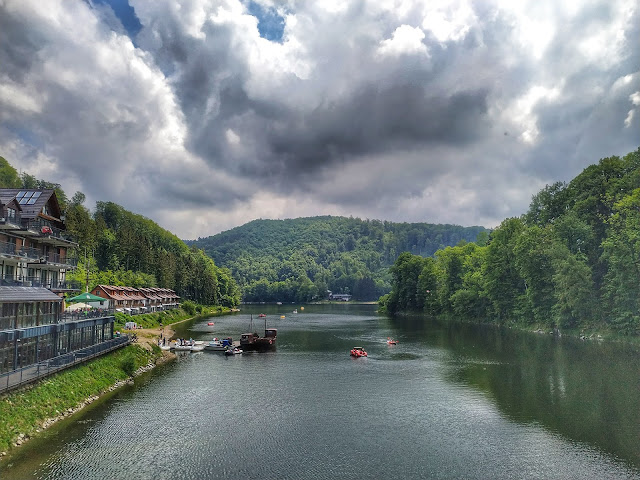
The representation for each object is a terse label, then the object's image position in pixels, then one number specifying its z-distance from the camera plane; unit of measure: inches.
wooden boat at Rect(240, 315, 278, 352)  2832.2
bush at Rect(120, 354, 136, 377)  1850.3
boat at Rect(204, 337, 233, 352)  2827.3
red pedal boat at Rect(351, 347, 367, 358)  2518.5
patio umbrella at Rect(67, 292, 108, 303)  2039.9
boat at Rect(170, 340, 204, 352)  2795.3
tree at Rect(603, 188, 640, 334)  2618.1
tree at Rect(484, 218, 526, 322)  4220.0
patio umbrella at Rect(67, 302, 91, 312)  2175.8
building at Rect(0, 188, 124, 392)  1269.7
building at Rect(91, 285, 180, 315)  3700.8
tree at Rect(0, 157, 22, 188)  5083.7
